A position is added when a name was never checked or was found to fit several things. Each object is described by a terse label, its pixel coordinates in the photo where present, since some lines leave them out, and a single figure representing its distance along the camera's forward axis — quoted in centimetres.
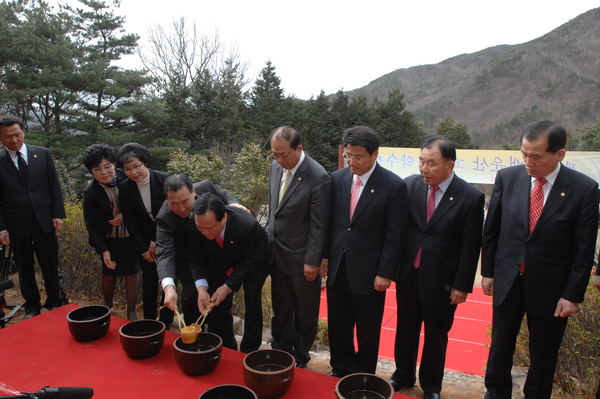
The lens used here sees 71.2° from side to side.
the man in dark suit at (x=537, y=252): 177
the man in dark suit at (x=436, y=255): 204
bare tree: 2014
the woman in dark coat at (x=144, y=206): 253
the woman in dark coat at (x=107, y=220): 260
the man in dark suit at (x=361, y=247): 212
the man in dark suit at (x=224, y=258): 192
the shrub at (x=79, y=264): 364
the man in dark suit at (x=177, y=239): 204
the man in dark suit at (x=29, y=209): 271
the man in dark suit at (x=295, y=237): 230
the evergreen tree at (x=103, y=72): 1205
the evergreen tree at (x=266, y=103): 2138
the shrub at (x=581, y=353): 228
